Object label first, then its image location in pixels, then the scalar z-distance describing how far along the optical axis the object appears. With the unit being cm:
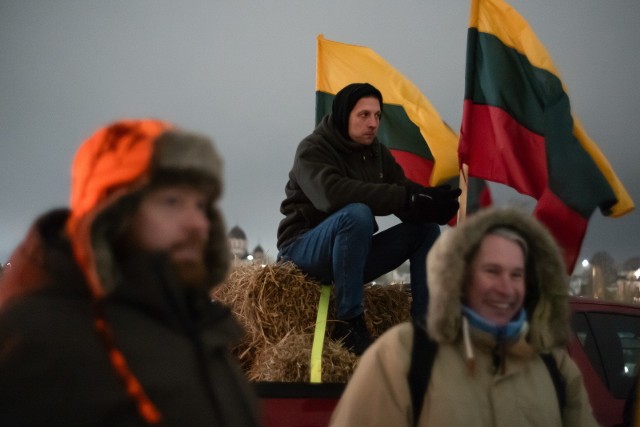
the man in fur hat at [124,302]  315
